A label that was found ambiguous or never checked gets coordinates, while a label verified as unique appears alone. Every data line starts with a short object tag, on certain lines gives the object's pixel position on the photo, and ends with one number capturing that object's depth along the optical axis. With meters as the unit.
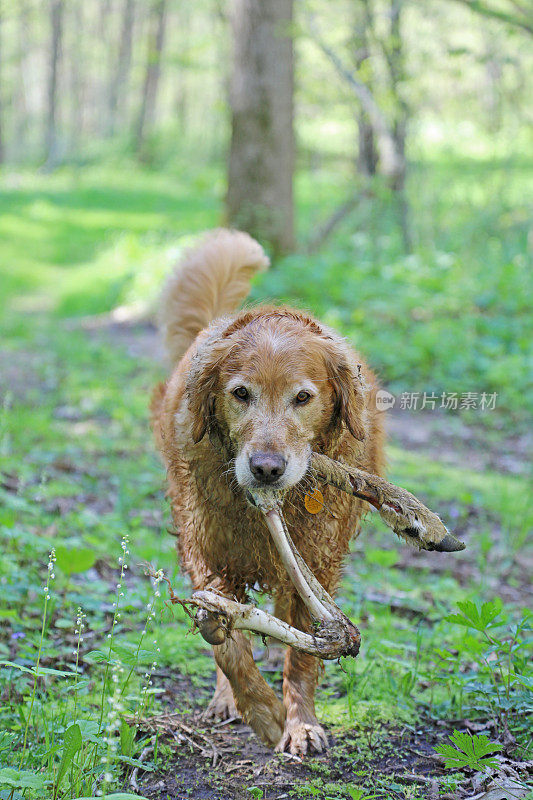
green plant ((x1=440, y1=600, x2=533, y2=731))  2.65
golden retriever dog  2.82
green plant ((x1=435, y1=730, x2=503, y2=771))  2.30
